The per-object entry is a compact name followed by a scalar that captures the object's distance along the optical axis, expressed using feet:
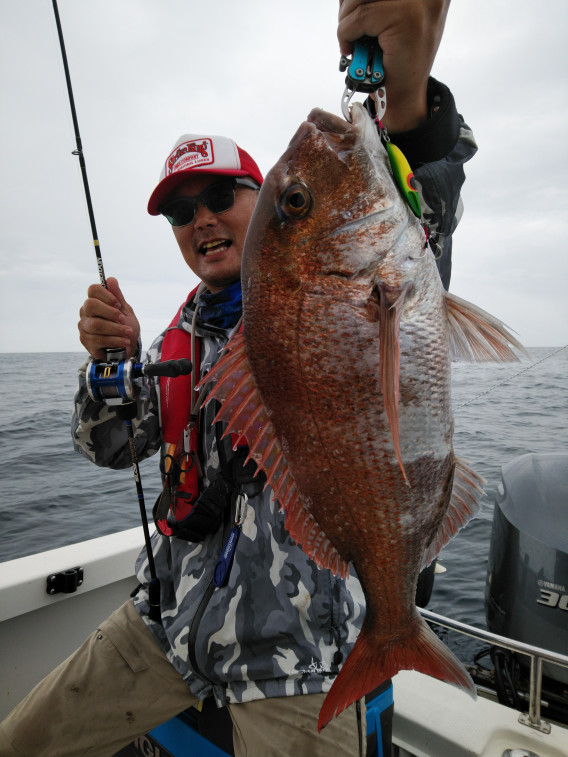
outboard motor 3.94
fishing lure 1.73
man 2.14
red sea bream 1.69
